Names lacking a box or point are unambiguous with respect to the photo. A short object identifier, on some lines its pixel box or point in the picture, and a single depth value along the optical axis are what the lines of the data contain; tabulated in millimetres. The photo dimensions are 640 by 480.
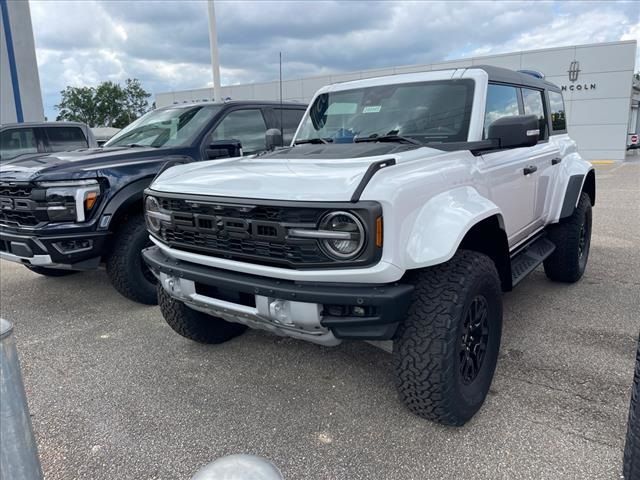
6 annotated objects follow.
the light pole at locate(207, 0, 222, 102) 11992
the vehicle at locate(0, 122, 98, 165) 7426
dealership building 18969
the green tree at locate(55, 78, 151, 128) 55438
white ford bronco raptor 2205
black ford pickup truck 3893
